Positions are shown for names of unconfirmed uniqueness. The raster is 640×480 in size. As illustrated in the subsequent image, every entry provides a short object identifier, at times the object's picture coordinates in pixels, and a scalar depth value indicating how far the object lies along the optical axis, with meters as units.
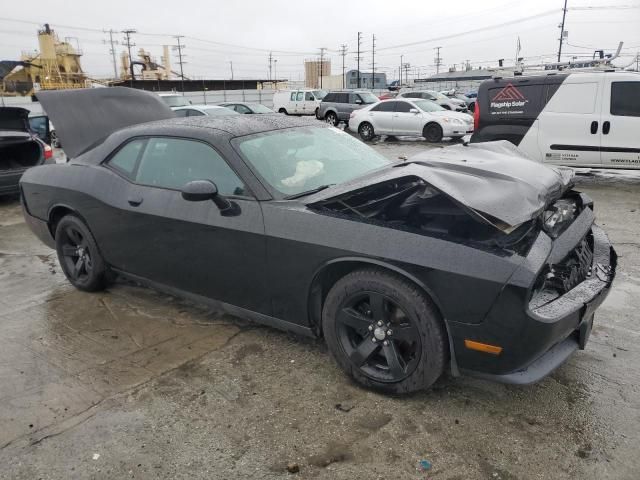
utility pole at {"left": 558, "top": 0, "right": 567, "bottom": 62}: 47.69
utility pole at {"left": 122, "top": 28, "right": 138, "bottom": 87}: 72.88
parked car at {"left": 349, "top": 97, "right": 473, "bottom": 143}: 15.29
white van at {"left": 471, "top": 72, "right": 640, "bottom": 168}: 8.09
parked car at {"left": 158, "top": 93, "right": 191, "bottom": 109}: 19.08
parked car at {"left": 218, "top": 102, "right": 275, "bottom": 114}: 17.47
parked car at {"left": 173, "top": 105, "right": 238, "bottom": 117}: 13.77
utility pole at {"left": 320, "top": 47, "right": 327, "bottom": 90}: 75.03
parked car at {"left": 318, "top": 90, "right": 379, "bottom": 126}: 21.56
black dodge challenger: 2.40
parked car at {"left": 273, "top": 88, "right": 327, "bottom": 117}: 27.08
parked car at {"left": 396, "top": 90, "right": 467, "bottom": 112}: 21.98
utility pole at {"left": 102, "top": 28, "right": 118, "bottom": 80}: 71.75
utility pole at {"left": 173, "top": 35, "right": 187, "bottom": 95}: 87.69
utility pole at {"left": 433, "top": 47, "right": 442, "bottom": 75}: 111.00
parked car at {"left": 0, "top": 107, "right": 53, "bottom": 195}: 7.91
